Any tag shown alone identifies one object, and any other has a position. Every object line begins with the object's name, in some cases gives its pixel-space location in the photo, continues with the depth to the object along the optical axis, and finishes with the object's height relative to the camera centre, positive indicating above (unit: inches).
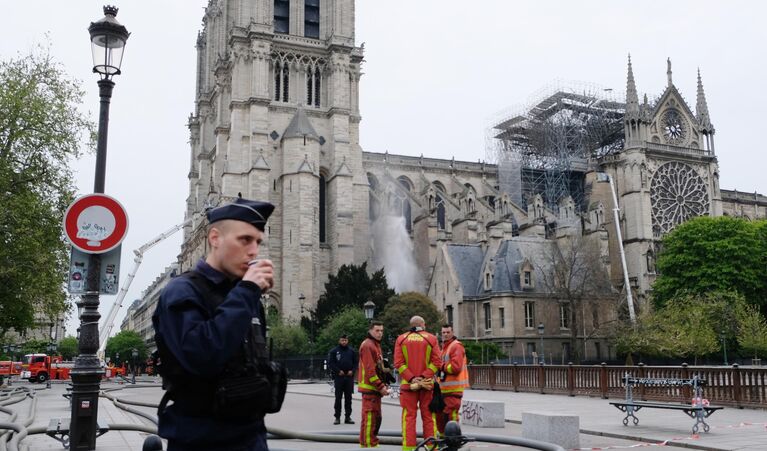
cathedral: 2074.3 +483.4
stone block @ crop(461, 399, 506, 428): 570.6 -53.4
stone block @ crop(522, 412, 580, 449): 447.8 -51.4
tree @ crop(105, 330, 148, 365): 3784.9 -15.3
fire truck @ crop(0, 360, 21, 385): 2179.6 -73.9
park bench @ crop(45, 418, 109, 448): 398.6 -43.7
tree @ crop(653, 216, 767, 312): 1978.3 +208.3
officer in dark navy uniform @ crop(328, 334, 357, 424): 590.6 -21.0
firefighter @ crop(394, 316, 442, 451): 371.6 -12.5
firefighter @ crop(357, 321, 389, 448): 381.7 -22.7
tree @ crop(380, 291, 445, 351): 1765.5 +67.4
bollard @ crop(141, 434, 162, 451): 160.7 -21.0
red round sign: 315.3 +49.8
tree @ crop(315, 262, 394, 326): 1903.3 +126.9
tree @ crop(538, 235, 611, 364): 1979.6 +170.6
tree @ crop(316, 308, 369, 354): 1721.2 +30.4
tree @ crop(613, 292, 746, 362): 1647.4 +29.0
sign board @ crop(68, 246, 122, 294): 328.5 +31.8
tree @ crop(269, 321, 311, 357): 1852.9 +2.6
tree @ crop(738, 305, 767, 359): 1596.9 +14.9
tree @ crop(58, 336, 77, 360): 4931.1 -29.1
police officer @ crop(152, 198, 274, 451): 115.3 +0.8
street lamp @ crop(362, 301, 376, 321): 1122.3 +49.7
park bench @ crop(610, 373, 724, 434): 507.5 -45.0
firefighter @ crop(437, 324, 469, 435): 402.6 -20.5
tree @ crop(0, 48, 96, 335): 1082.1 +241.9
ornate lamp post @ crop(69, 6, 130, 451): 322.7 +19.1
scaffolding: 2763.3 +738.7
